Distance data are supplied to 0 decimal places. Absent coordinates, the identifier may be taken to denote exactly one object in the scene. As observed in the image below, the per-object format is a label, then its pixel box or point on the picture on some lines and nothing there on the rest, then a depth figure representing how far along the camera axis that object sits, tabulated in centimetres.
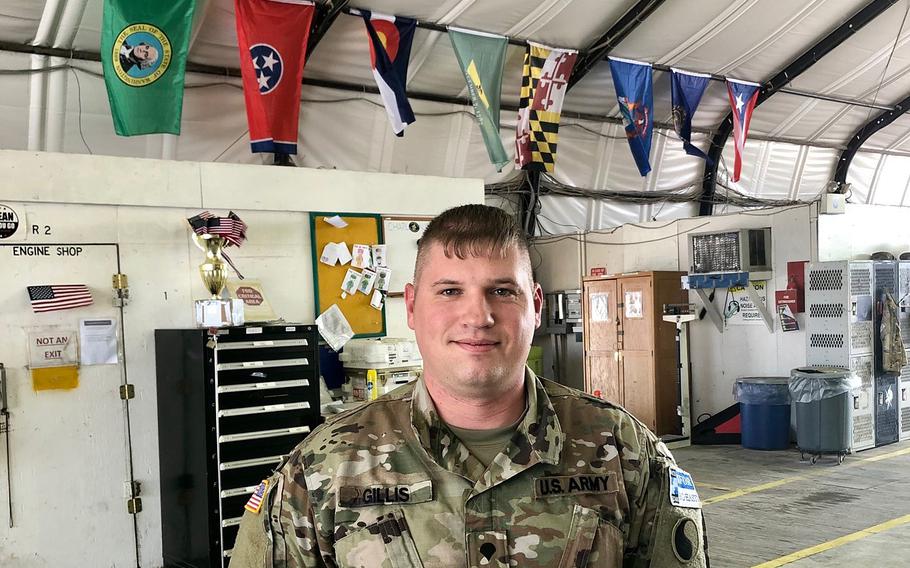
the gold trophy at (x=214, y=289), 474
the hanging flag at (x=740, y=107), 1005
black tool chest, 446
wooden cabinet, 857
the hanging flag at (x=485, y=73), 775
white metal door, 457
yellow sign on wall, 464
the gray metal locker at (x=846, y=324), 748
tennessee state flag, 660
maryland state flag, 848
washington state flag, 580
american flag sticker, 462
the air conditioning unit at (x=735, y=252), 793
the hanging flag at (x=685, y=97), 964
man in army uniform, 148
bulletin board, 553
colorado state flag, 720
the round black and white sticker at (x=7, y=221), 457
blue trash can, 778
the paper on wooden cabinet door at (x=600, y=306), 916
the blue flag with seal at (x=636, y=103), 915
